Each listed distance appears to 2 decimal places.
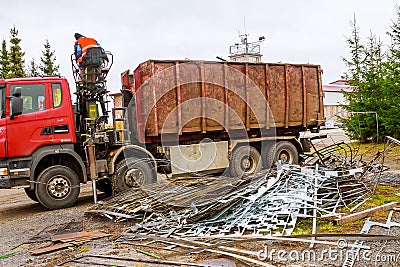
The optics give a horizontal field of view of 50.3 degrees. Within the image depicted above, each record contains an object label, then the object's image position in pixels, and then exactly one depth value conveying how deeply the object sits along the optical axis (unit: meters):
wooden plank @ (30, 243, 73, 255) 5.77
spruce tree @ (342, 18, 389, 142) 17.86
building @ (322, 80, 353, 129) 45.11
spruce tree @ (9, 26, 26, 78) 25.77
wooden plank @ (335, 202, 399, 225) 6.25
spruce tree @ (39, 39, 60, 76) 30.02
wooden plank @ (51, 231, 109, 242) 6.25
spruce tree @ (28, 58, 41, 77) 29.26
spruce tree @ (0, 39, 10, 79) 25.78
